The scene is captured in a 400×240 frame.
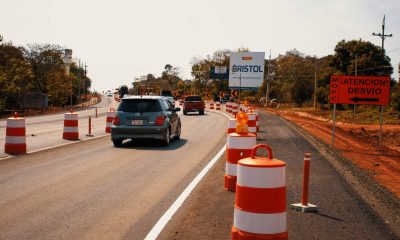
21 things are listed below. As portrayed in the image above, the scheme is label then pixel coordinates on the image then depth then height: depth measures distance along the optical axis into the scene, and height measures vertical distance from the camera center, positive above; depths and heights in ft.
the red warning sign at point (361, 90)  56.84 +0.42
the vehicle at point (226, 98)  305.94 -4.62
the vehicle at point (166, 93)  194.29 -1.43
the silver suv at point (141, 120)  50.83 -3.34
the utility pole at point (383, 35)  183.02 +22.49
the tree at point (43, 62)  269.64 +14.13
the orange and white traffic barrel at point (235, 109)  126.72 -4.69
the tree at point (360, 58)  217.36 +16.68
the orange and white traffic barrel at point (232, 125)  41.87 -2.95
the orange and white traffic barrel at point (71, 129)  56.03 -4.86
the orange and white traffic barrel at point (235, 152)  28.27 -3.55
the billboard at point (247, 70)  233.76 +10.41
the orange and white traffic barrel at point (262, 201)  15.05 -3.43
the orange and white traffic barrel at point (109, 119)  69.13 -4.45
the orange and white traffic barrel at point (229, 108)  157.73 -5.71
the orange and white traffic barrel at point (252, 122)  58.70 -3.70
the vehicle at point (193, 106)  143.13 -4.69
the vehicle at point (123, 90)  335.47 -1.10
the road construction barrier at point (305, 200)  22.84 -5.21
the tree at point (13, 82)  184.65 +1.68
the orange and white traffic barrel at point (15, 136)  42.11 -4.36
